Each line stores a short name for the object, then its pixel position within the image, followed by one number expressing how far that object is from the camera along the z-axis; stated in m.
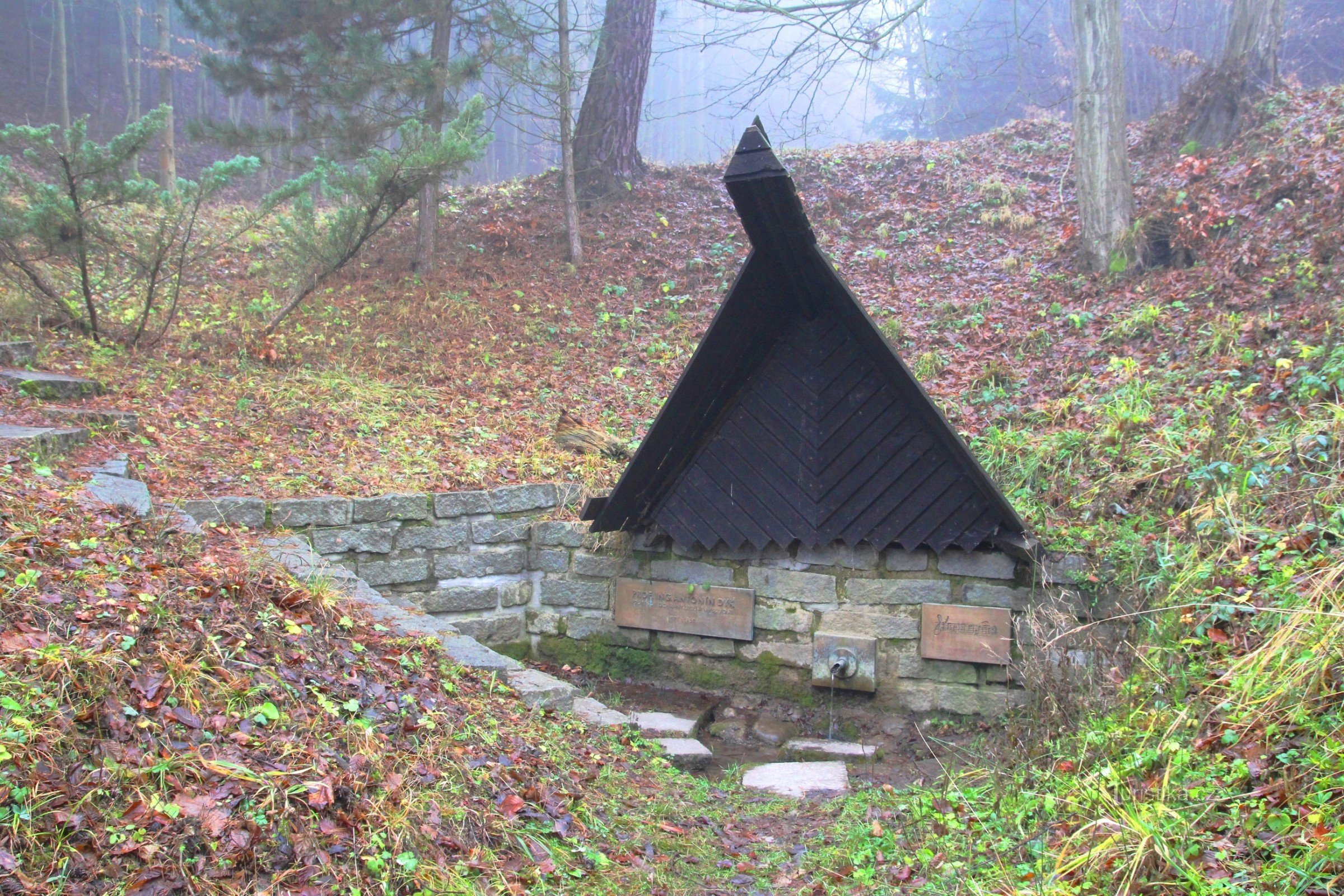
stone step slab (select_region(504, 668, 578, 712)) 4.28
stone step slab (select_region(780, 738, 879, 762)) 5.00
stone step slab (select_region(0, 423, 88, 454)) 4.66
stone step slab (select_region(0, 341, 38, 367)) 6.75
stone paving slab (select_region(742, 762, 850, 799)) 4.40
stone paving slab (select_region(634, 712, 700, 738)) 5.05
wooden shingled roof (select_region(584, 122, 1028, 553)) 5.08
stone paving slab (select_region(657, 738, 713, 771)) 4.62
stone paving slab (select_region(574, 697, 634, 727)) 4.64
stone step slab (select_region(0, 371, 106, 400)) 6.11
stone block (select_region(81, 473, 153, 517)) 3.99
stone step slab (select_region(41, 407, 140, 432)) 5.68
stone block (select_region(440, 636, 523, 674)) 4.29
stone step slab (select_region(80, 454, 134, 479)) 4.92
